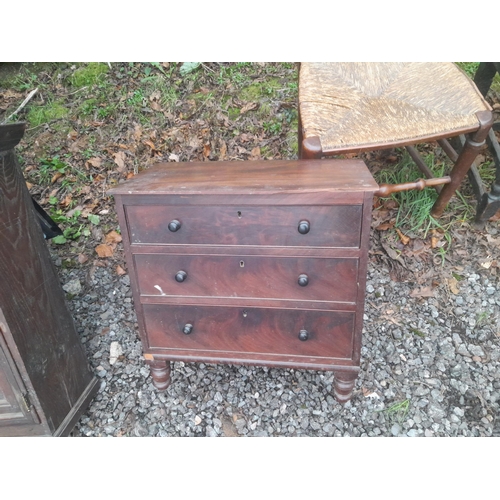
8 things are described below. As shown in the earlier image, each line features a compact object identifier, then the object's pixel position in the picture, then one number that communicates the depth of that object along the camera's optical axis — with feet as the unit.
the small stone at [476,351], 6.63
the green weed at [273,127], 9.39
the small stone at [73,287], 7.94
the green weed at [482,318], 7.00
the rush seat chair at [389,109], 6.03
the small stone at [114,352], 6.97
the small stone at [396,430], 5.89
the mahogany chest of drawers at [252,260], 4.72
